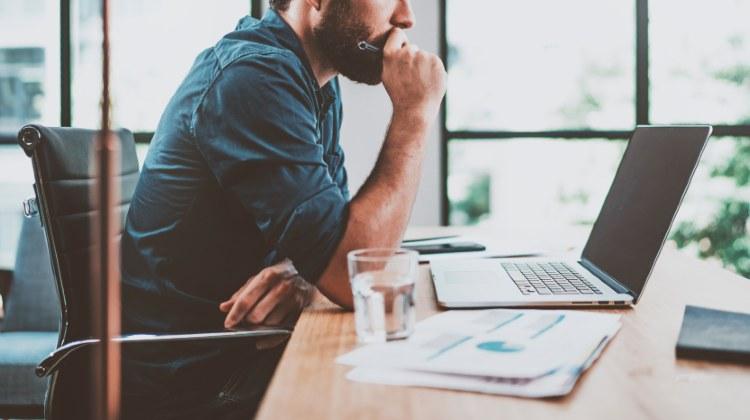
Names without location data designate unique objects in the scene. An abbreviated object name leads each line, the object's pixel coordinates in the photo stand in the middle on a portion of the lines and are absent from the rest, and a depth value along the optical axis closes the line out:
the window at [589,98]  3.39
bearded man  1.12
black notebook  0.74
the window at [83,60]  3.51
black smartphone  1.59
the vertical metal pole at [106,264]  0.42
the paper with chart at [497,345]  0.69
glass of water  0.83
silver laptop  1.01
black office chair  1.24
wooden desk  0.61
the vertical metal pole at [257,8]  3.41
